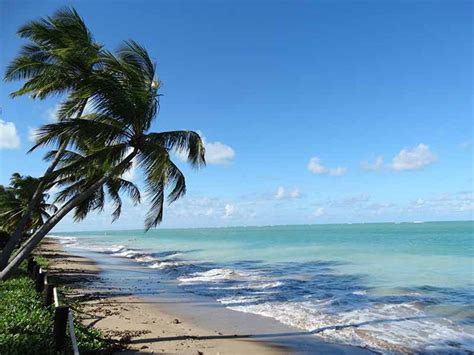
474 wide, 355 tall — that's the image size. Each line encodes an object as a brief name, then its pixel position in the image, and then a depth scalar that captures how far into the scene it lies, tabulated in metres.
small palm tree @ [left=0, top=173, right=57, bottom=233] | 21.66
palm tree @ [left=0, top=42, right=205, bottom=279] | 9.80
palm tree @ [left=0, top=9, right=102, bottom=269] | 10.71
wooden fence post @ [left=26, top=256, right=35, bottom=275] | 15.44
